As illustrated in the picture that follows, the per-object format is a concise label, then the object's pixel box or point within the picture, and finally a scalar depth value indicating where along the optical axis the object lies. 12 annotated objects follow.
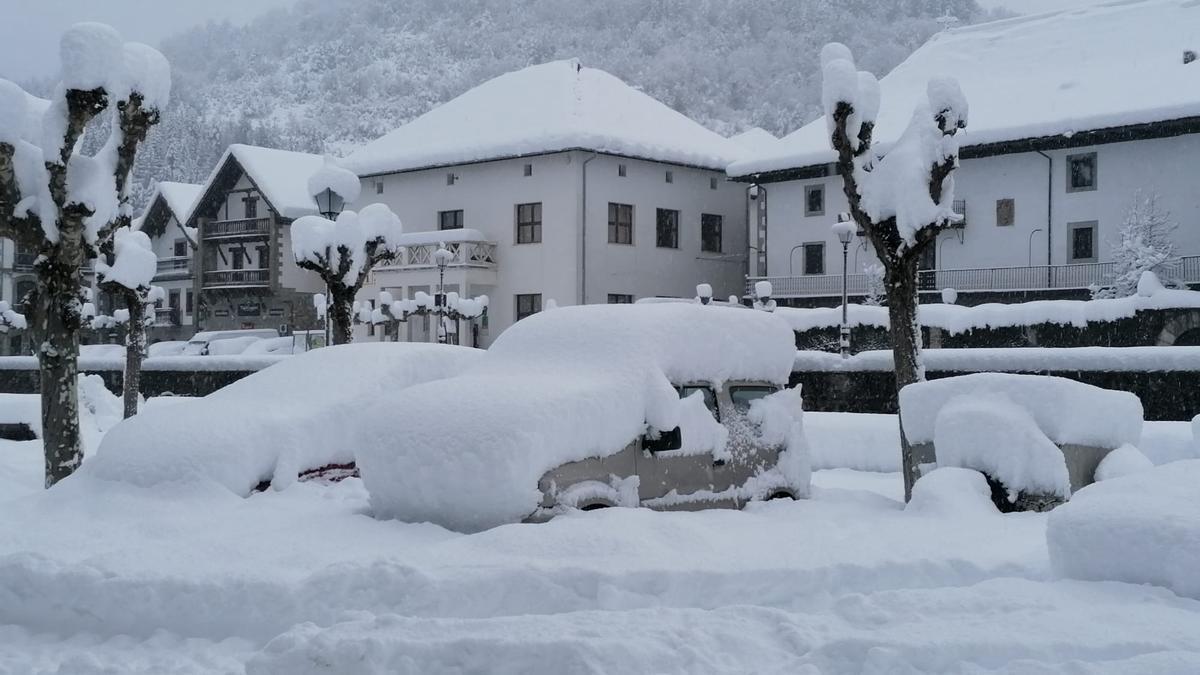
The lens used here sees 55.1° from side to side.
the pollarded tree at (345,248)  19.28
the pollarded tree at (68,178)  11.89
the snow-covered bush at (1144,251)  33.59
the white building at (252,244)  55.78
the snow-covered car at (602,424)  8.32
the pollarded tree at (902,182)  13.20
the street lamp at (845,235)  28.31
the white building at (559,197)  40.84
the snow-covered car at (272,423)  10.13
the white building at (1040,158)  35.44
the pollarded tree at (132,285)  23.05
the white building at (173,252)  62.16
